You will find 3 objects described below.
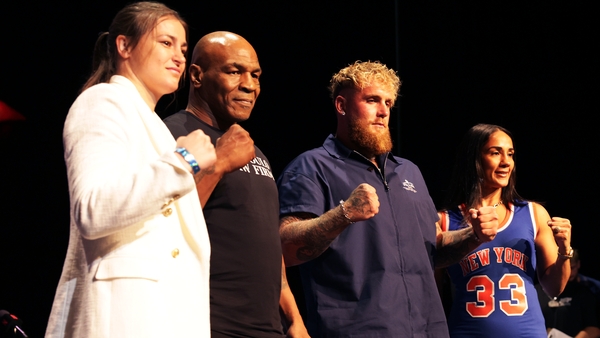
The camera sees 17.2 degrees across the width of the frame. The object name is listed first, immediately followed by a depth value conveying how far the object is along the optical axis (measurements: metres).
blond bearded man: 6.09
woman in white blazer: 4.86
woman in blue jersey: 6.52
